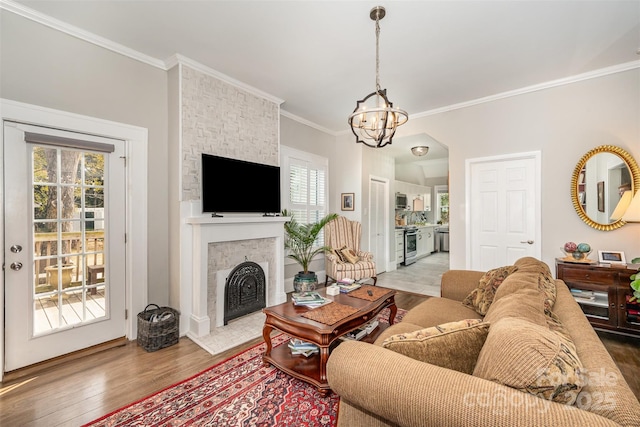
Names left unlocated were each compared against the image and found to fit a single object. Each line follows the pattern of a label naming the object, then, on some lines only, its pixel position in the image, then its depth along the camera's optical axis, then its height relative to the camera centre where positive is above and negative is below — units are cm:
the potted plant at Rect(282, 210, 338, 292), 427 -51
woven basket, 264 -112
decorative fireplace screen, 331 -99
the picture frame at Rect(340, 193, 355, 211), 541 +19
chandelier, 227 +80
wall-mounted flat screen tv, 315 +31
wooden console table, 282 -89
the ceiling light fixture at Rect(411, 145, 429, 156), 596 +132
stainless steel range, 712 -91
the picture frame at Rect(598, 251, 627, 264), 303 -53
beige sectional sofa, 80 -56
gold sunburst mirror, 308 +30
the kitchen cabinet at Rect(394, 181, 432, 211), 815 +53
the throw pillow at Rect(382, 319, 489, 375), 114 -57
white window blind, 458 +46
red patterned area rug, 176 -131
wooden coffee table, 198 -91
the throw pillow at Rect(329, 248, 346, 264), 464 -74
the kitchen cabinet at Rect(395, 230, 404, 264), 671 -87
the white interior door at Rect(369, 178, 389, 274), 575 -25
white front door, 229 -27
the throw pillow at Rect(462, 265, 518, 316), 222 -67
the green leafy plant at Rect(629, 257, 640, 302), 168 -46
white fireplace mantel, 298 -59
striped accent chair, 446 -73
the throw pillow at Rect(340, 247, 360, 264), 463 -75
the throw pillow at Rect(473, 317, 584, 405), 82 -48
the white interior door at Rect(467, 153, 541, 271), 369 +0
